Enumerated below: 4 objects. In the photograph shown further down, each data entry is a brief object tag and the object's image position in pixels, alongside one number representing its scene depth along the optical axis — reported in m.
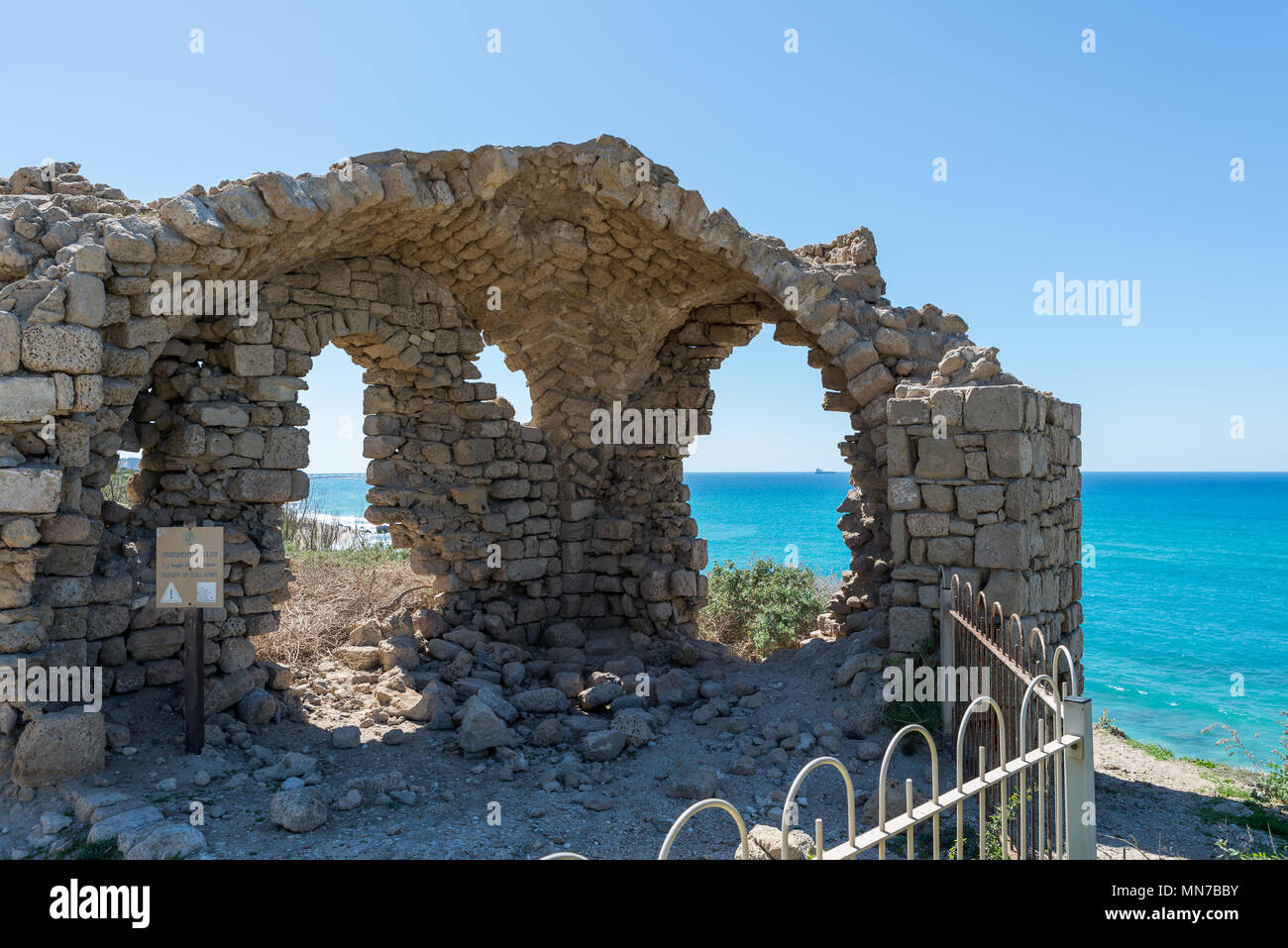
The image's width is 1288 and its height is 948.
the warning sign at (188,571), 5.53
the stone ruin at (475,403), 5.47
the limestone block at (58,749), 4.85
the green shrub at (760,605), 11.34
